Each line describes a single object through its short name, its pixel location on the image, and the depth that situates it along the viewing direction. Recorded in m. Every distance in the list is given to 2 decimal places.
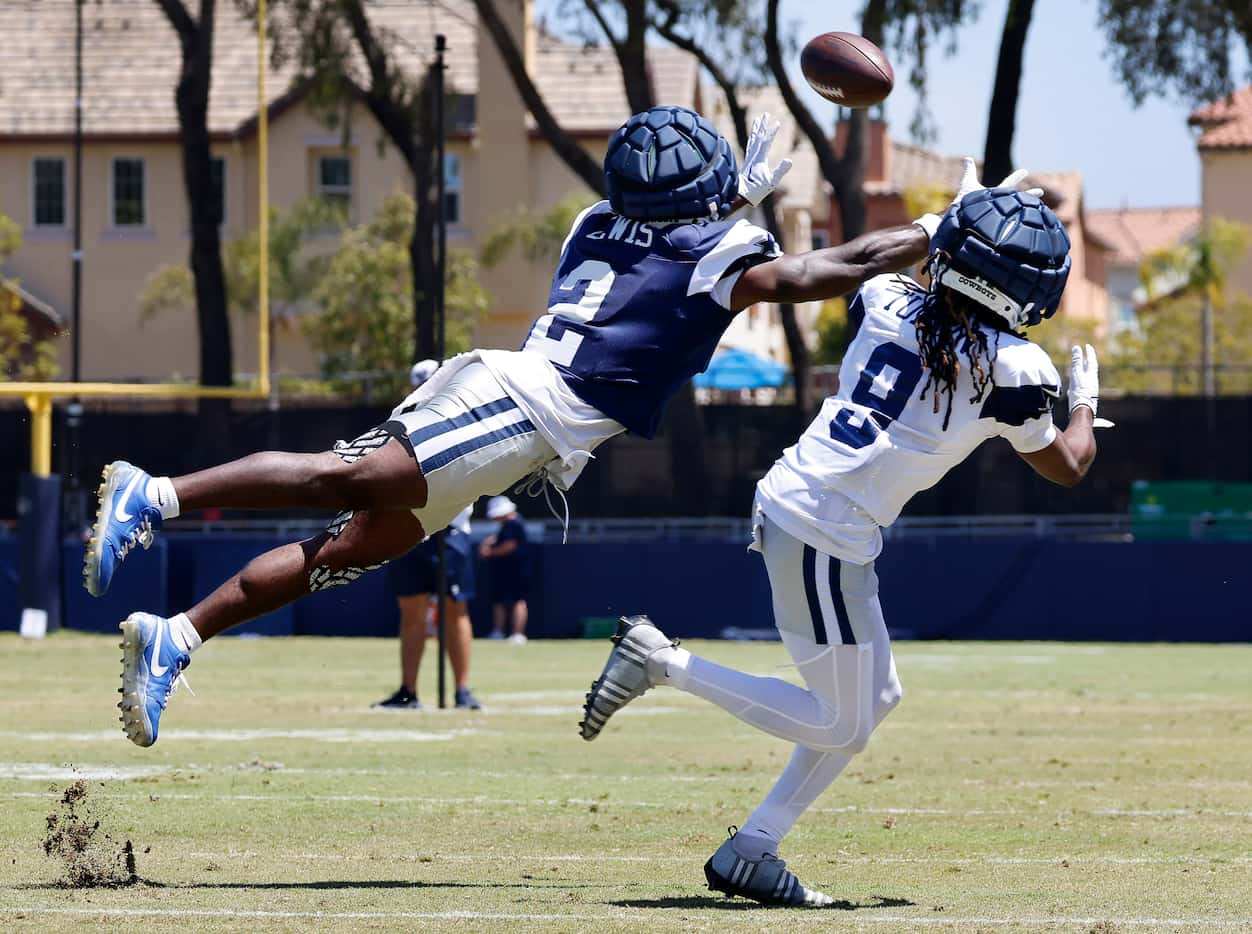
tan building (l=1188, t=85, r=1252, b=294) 65.25
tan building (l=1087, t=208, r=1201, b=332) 110.81
